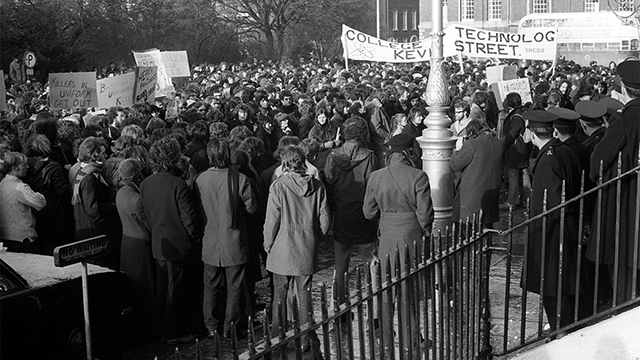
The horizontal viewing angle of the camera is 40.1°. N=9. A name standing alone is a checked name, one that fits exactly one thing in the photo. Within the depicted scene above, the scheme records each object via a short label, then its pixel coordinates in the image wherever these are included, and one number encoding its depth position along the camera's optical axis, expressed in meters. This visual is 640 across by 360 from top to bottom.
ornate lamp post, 9.60
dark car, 6.18
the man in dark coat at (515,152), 12.88
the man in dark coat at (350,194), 8.38
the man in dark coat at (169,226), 7.52
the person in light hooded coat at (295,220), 7.21
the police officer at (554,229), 6.73
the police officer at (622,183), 6.04
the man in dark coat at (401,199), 7.21
